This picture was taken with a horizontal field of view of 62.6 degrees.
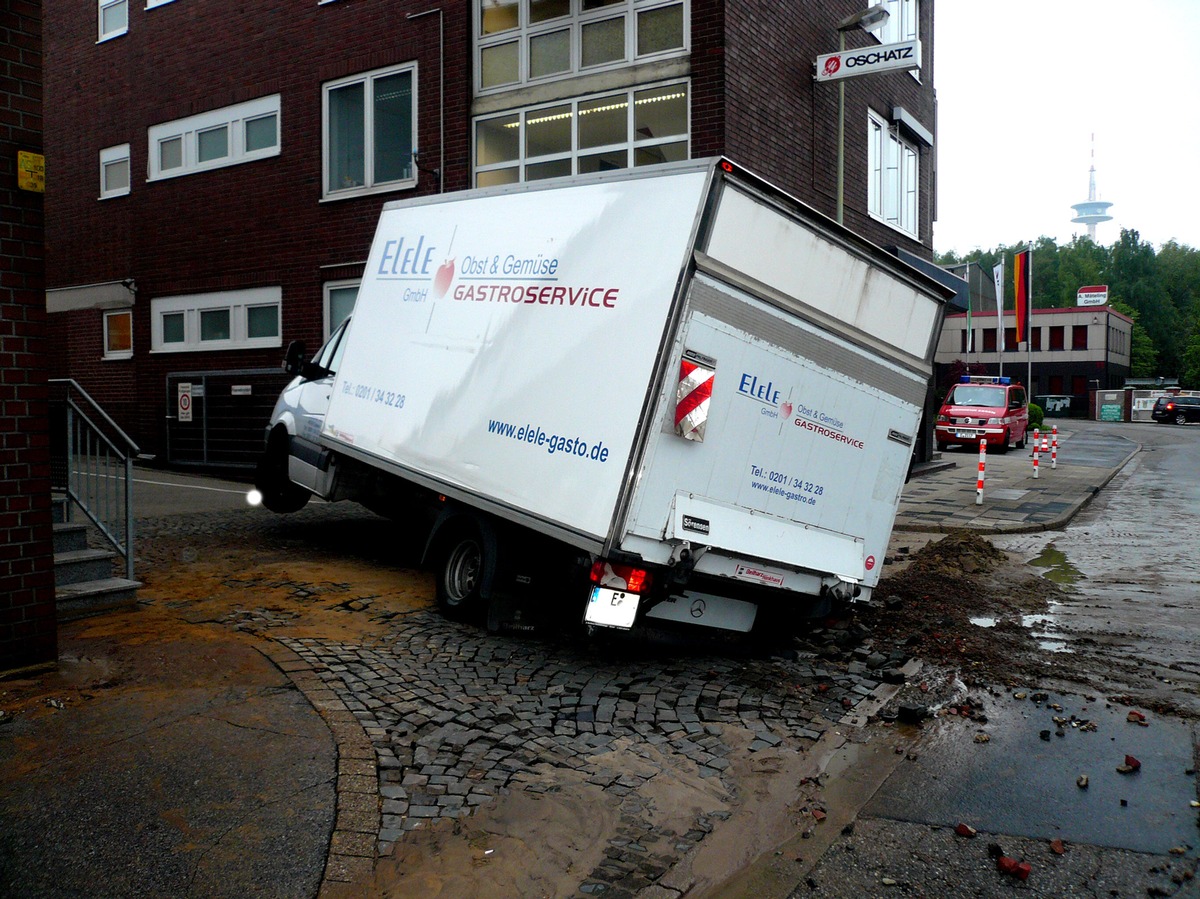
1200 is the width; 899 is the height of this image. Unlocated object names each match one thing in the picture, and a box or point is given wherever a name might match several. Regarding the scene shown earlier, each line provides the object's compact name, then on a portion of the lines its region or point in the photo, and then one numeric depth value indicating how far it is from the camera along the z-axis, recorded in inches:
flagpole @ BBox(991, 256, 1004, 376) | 1504.2
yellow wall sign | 235.6
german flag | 1512.1
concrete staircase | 277.4
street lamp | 574.2
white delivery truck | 223.0
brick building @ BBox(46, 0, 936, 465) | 574.6
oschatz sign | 545.3
